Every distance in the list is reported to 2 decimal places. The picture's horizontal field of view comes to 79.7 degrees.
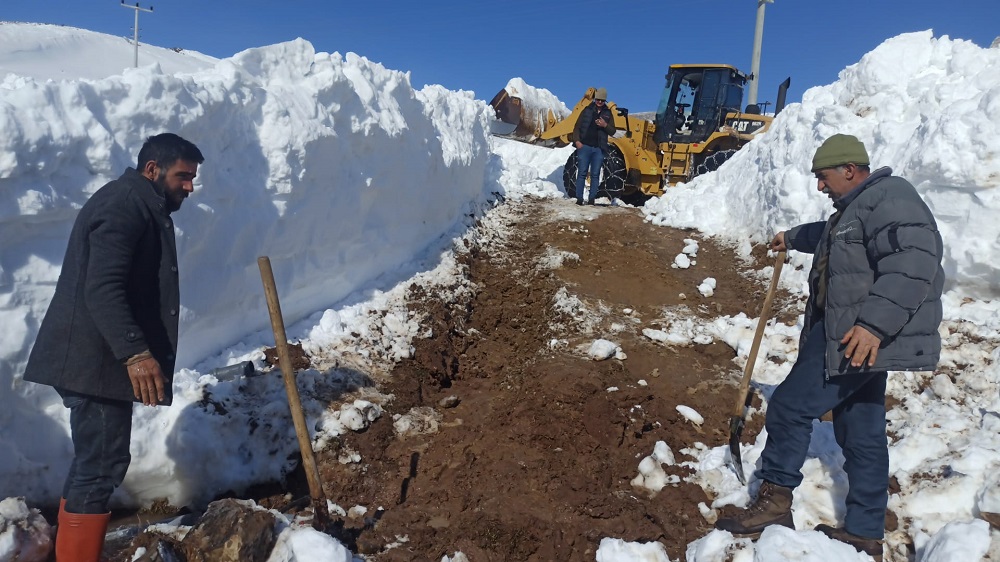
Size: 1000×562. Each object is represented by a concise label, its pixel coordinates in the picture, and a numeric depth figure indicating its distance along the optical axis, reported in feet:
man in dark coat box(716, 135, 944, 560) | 8.18
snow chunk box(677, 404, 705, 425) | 14.43
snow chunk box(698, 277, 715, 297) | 23.35
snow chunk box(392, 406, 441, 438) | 13.93
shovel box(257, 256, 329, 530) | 9.89
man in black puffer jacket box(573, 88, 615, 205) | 35.27
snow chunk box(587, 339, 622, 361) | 17.57
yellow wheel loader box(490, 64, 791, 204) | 38.93
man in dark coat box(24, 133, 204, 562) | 7.72
